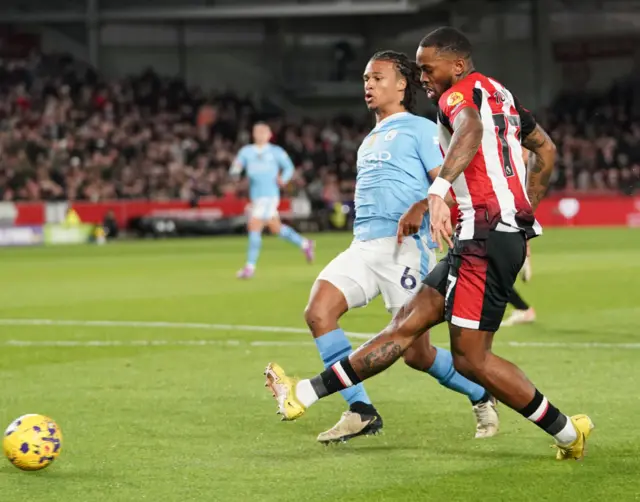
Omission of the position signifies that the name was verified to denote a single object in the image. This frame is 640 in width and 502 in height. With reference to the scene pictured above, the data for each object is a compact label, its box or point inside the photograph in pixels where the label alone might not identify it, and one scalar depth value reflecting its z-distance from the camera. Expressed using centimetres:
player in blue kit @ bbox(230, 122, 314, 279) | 4534
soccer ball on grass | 1300
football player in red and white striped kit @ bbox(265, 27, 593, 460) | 1284
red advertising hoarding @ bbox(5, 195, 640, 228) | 7206
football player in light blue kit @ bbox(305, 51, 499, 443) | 1505
